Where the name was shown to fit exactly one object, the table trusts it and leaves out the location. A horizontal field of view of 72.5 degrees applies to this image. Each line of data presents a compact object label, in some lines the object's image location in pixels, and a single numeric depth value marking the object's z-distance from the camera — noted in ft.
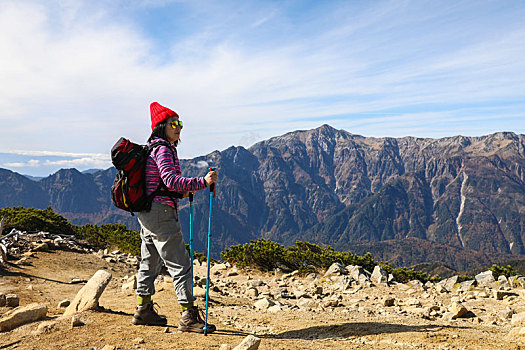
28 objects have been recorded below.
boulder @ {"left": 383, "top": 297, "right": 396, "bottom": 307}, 29.32
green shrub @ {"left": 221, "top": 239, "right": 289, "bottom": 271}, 55.36
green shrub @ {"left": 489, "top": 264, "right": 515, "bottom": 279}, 46.73
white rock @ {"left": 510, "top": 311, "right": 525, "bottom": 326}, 19.36
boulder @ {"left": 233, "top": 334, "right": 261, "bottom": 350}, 13.12
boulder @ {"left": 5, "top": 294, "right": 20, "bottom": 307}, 21.67
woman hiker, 17.15
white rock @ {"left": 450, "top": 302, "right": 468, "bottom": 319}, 23.27
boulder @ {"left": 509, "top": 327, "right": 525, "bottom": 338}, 16.06
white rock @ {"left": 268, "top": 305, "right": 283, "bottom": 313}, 25.75
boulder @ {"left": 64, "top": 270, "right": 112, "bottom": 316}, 19.40
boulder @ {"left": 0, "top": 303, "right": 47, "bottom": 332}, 16.53
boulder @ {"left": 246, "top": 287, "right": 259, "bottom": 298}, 35.86
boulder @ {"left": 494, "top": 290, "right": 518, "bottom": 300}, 31.37
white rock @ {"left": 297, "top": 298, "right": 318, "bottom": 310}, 28.68
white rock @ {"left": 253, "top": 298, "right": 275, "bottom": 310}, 27.25
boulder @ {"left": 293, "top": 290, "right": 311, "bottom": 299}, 34.64
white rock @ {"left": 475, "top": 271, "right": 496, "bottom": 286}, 40.54
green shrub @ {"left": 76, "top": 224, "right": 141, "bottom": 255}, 63.36
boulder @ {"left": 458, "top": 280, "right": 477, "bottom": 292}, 36.75
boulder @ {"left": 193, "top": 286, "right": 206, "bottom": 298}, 28.25
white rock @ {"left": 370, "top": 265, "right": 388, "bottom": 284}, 41.70
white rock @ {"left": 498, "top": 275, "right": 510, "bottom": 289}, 37.81
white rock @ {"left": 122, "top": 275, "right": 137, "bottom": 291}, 30.71
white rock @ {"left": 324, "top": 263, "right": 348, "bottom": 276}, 47.44
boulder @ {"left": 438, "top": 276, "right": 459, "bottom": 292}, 41.16
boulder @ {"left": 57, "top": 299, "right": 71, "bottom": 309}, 23.81
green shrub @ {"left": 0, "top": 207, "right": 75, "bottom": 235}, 65.10
